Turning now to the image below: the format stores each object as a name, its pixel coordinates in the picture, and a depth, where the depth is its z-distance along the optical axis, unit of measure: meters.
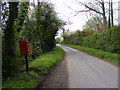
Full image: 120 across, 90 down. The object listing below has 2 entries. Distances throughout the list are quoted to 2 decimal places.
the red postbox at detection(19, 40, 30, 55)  6.68
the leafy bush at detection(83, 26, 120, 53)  14.11
